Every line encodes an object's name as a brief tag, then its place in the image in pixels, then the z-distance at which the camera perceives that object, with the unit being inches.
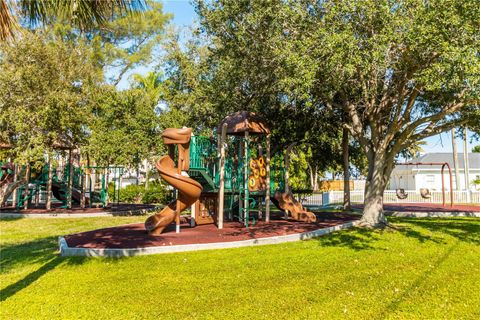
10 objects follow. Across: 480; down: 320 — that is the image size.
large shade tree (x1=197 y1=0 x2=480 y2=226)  357.1
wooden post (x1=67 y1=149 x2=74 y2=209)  826.0
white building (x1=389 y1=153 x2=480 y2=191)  1712.6
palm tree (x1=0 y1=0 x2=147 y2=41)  183.9
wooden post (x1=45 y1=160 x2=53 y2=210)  792.4
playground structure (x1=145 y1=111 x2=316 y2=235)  449.1
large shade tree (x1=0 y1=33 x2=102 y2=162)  676.7
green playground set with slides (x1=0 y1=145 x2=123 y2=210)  801.6
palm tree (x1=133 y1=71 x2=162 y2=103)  1478.8
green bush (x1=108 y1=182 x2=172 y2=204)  1115.3
